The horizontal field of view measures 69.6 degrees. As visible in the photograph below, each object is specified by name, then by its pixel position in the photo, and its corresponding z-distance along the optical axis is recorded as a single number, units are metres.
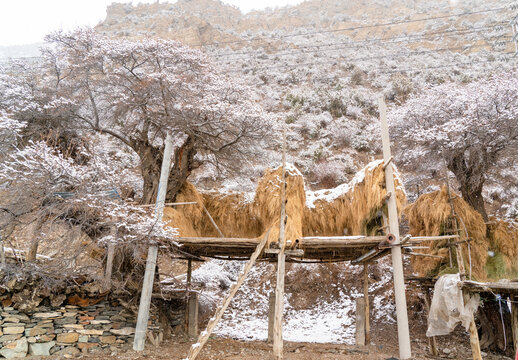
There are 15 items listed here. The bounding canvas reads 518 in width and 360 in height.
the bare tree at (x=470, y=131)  10.55
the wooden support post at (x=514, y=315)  8.52
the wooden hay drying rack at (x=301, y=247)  7.04
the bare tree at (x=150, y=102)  9.44
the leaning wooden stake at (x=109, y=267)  8.01
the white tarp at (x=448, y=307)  7.25
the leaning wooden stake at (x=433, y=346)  9.46
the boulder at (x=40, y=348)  7.09
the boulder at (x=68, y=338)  7.39
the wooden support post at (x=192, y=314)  9.83
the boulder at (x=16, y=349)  6.79
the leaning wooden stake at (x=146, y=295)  7.40
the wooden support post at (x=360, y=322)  9.53
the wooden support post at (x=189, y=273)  10.26
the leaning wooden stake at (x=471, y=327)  7.02
